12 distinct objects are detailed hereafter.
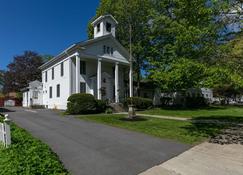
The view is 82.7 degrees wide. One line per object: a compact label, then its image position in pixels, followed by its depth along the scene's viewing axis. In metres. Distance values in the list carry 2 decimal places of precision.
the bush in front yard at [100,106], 13.53
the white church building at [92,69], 14.76
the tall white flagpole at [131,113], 9.97
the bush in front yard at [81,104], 12.28
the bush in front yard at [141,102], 15.73
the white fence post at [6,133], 3.89
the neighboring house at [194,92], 25.25
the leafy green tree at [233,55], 5.40
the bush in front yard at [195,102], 22.55
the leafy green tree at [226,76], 5.04
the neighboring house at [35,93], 21.12
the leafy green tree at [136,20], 19.67
